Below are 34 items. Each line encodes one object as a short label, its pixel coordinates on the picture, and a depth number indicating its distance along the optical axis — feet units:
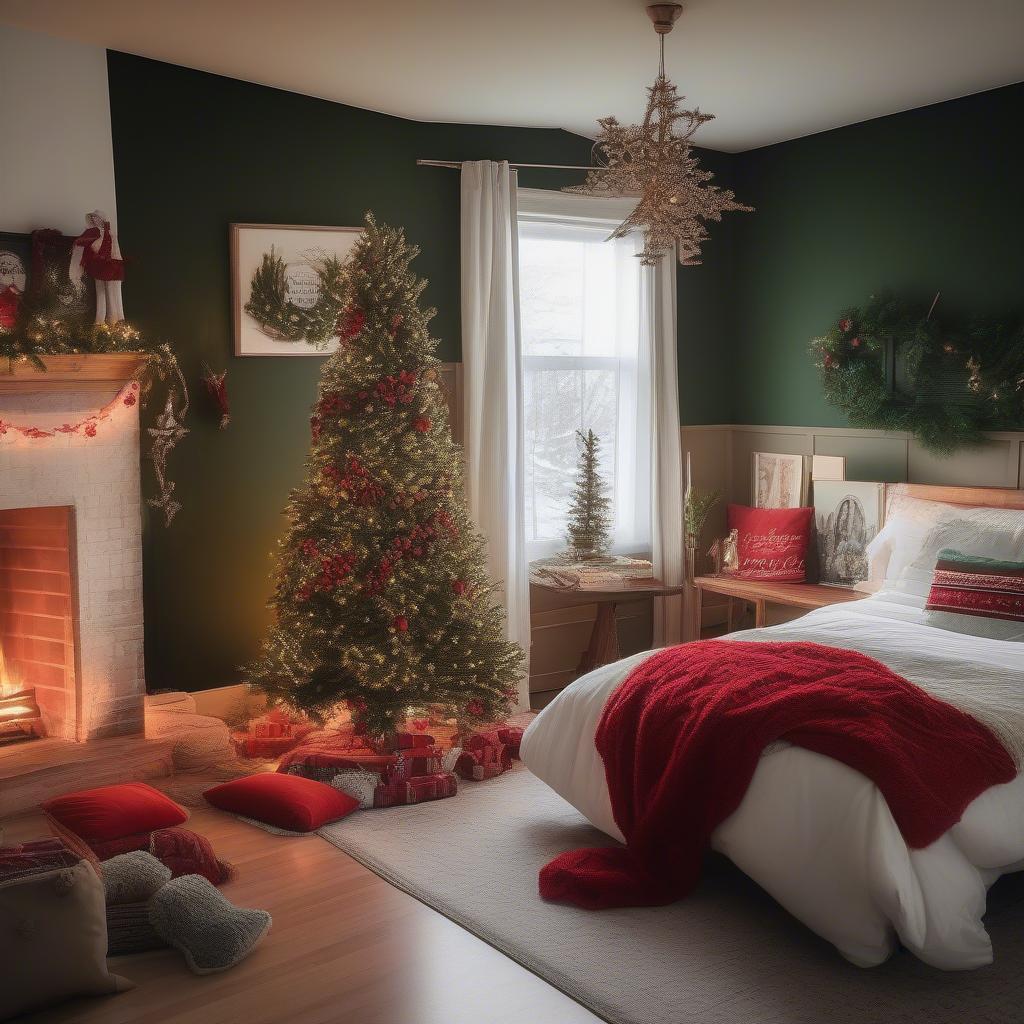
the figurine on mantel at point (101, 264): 13.89
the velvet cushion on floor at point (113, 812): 12.03
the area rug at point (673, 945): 9.09
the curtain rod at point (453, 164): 17.13
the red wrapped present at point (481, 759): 14.55
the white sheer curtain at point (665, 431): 19.29
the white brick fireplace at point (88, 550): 13.79
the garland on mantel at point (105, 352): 13.16
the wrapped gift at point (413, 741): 14.66
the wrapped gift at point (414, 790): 13.61
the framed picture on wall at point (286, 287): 15.67
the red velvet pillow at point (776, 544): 18.34
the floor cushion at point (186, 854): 11.23
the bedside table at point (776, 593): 17.11
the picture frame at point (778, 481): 19.10
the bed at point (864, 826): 9.28
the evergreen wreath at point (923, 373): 16.07
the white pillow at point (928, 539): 14.70
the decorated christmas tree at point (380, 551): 14.48
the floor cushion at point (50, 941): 8.91
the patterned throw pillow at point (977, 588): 13.65
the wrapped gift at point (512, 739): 15.15
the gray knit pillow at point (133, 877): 10.39
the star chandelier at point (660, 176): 11.91
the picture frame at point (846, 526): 17.66
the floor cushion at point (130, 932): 10.09
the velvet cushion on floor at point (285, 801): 12.87
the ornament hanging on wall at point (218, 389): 15.38
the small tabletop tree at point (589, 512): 18.24
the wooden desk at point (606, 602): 17.48
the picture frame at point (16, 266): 13.25
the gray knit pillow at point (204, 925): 9.78
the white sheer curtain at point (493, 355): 17.19
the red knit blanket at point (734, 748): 9.80
